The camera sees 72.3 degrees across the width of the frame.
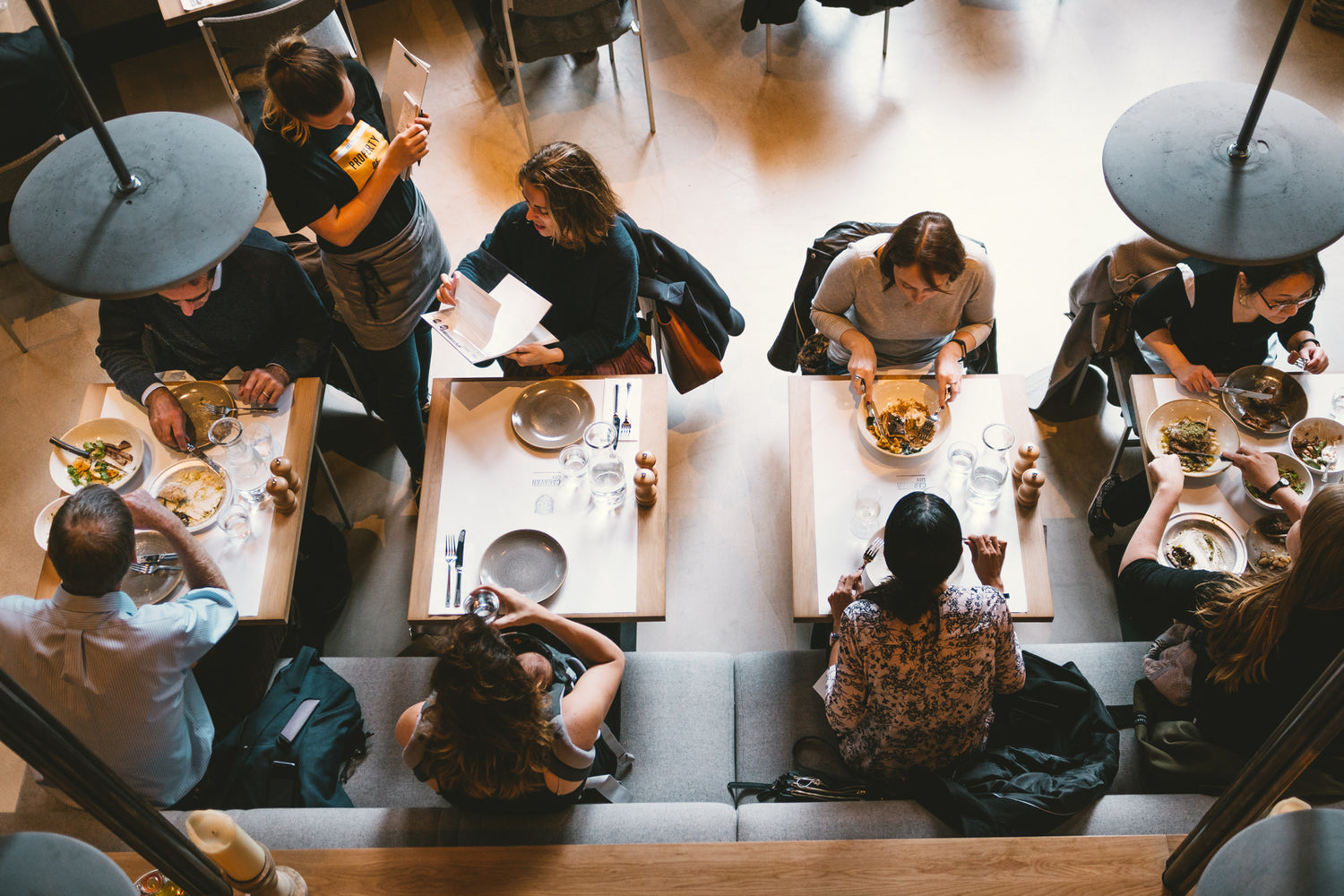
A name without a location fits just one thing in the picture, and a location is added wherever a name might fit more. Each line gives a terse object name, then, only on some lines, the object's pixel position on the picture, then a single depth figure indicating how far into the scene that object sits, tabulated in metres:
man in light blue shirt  2.21
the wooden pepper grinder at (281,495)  2.64
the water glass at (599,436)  2.80
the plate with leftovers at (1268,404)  2.77
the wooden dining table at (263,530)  2.59
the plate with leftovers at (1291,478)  2.61
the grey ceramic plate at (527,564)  2.59
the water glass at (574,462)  2.77
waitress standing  2.79
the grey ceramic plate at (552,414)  2.84
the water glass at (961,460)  2.72
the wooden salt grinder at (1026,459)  2.64
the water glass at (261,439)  2.83
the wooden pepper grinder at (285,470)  2.69
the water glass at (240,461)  2.74
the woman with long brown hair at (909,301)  2.69
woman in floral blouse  2.02
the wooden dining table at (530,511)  2.60
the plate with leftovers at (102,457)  2.71
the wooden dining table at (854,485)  2.58
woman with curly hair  1.94
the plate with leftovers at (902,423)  2.74
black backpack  2.48
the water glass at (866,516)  2.62
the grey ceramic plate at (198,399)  2.87
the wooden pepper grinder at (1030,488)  2.55
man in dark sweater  2.89
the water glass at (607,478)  2.71
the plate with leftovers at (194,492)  2.67
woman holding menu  2.80
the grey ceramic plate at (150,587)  2.55
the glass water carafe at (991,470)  2.67
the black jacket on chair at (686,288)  3.28
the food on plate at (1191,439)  2.72
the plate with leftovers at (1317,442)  2.69
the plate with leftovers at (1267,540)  2.55
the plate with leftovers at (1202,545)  2.56
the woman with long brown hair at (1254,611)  2.01
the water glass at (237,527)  2.68
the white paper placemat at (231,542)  2.61
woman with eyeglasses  2.81
